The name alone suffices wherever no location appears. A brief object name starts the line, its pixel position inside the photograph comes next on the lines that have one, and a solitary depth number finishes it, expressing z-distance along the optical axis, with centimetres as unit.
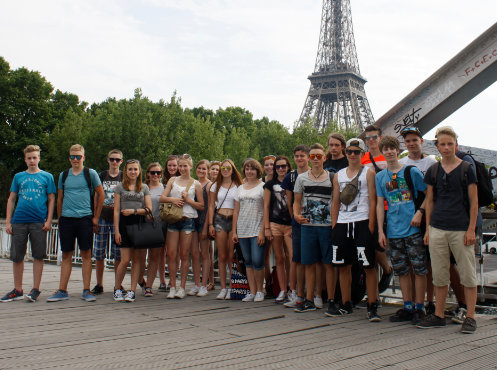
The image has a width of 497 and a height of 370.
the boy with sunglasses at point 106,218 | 650
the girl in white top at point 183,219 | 627
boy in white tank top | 487
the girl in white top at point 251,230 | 602
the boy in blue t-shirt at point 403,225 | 471
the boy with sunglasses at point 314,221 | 532
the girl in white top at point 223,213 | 638
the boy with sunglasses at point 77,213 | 604
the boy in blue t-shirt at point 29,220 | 598
